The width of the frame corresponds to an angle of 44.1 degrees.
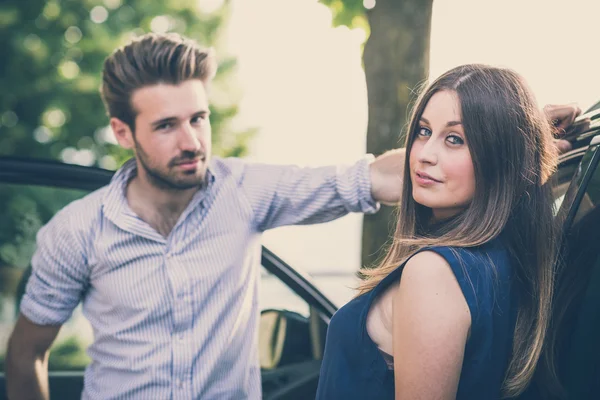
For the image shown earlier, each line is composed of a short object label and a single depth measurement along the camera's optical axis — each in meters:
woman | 1.68
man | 2.62
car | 2.94
